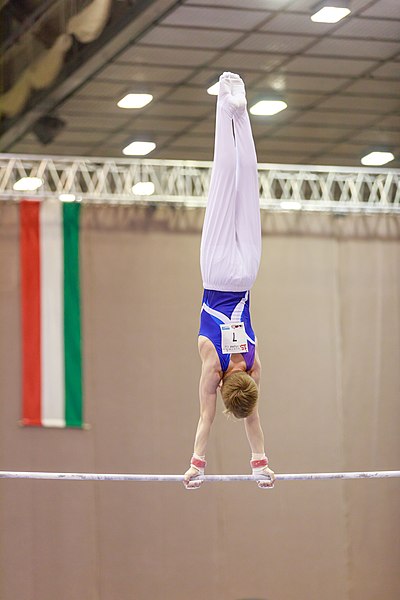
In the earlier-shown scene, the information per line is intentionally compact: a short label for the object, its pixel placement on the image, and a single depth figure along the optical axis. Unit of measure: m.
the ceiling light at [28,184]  13.46
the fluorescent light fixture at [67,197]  13.33
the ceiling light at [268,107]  15.83
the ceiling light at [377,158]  17.01
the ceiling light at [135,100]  15.23
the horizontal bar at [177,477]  9.09
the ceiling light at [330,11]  13.56
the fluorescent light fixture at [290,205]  14.05
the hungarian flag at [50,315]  13.18
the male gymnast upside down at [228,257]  8.78
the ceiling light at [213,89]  15.30
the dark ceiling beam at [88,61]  13.46
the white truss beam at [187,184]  13.26
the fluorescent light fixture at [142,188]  13.72
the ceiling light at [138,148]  16.31
